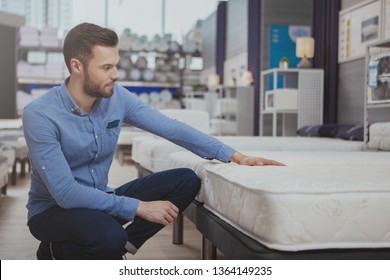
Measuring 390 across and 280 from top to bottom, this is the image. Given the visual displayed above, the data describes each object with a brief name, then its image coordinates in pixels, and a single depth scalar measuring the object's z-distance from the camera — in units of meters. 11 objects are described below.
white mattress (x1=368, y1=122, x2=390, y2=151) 3.21
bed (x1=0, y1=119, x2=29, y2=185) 4.24
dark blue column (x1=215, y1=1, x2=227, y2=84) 9.45
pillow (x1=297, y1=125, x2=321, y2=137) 4.93
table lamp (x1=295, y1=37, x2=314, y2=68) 5.77
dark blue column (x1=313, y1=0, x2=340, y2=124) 5.67
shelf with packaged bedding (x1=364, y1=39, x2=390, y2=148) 3.62
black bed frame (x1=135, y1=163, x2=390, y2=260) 1.19
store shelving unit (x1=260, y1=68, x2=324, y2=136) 5.79
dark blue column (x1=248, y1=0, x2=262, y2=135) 7.36
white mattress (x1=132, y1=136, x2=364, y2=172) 2.83
